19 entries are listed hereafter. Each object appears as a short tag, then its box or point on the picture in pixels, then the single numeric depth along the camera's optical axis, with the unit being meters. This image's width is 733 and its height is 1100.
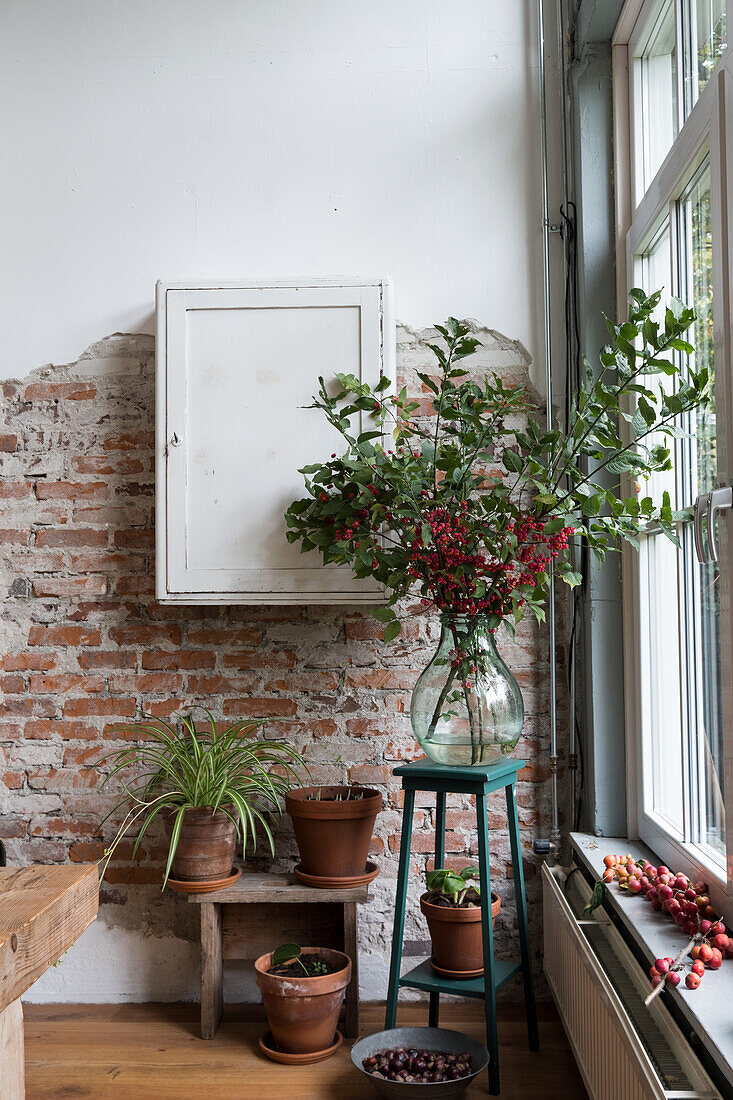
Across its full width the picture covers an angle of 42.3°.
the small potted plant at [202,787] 2.77
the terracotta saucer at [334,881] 2.77
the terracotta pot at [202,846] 2.76
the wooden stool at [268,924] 2.76
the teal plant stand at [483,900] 2.42
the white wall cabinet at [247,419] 2.88
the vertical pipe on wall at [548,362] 2.99
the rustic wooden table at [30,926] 1.09
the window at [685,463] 1.87
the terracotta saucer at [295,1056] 2.59
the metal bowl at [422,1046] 2.25
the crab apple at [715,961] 1.68
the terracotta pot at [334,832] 2.76
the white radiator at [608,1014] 1.56
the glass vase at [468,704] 2.52
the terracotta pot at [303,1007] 2.55
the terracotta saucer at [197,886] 2.75
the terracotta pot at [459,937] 2.55
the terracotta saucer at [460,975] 2.55
